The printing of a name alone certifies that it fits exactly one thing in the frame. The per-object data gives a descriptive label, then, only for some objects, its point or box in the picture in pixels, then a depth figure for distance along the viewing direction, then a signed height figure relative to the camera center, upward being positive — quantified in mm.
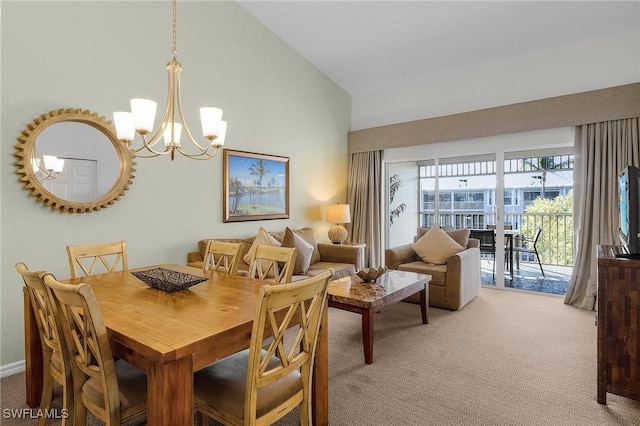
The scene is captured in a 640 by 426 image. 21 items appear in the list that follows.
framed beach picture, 4172 +365
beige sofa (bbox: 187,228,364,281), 4117 -515
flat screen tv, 2141 +47
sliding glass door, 4711 +140
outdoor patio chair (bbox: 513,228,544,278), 4910 -432
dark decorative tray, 1942 -368
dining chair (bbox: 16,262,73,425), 1503 -580
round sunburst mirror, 2656 +428
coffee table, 2742 -649
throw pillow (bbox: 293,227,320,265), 4579 -288
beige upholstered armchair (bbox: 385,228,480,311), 3887 -626
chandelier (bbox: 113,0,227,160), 1945 +542
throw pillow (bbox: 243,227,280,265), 3795 -263
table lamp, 5176 -45
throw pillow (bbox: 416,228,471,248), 4477 -232
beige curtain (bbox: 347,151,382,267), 5723 +249
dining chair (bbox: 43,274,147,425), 1298 -603
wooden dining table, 1207 -440
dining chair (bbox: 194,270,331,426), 1306 -696
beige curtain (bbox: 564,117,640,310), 3859 +308
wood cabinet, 2039 -631
